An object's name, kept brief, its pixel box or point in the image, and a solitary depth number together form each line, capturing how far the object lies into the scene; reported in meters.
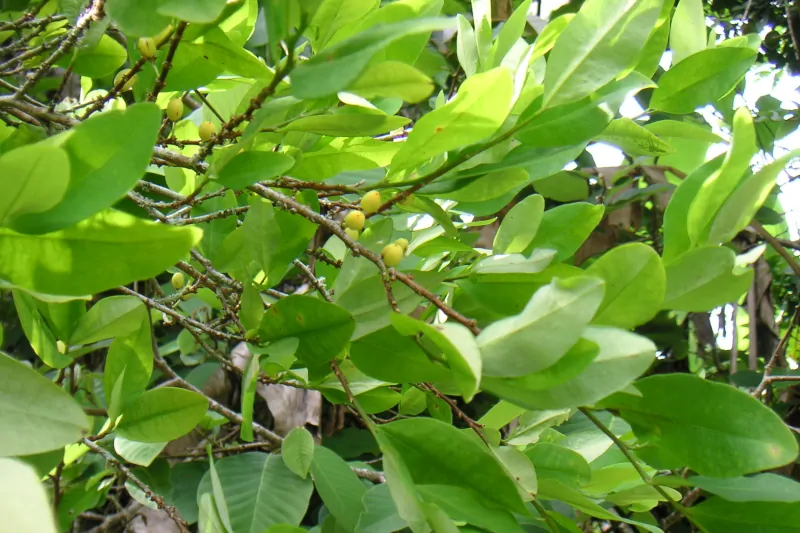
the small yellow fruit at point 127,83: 0.96
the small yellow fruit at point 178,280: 1.13
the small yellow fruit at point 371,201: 0.90
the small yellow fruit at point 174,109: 0.96
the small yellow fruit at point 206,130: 0.93
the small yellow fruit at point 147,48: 0.92
